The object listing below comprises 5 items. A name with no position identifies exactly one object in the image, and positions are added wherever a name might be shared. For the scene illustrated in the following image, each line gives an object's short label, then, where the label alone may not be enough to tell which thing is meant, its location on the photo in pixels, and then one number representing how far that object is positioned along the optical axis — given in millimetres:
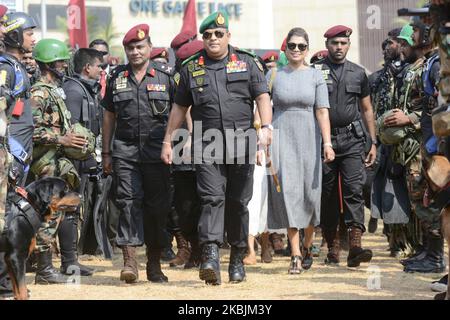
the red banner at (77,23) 25297
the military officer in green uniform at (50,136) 10445
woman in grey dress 11047
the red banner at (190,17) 24659
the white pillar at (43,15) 37138
